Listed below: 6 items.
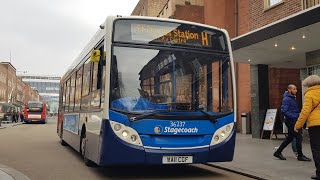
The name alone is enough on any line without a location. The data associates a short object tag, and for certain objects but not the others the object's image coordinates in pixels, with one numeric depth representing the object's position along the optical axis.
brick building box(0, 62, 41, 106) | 61.26
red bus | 33.99
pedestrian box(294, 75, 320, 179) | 5.14
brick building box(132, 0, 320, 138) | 8.64
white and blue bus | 5.24
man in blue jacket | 7.18
